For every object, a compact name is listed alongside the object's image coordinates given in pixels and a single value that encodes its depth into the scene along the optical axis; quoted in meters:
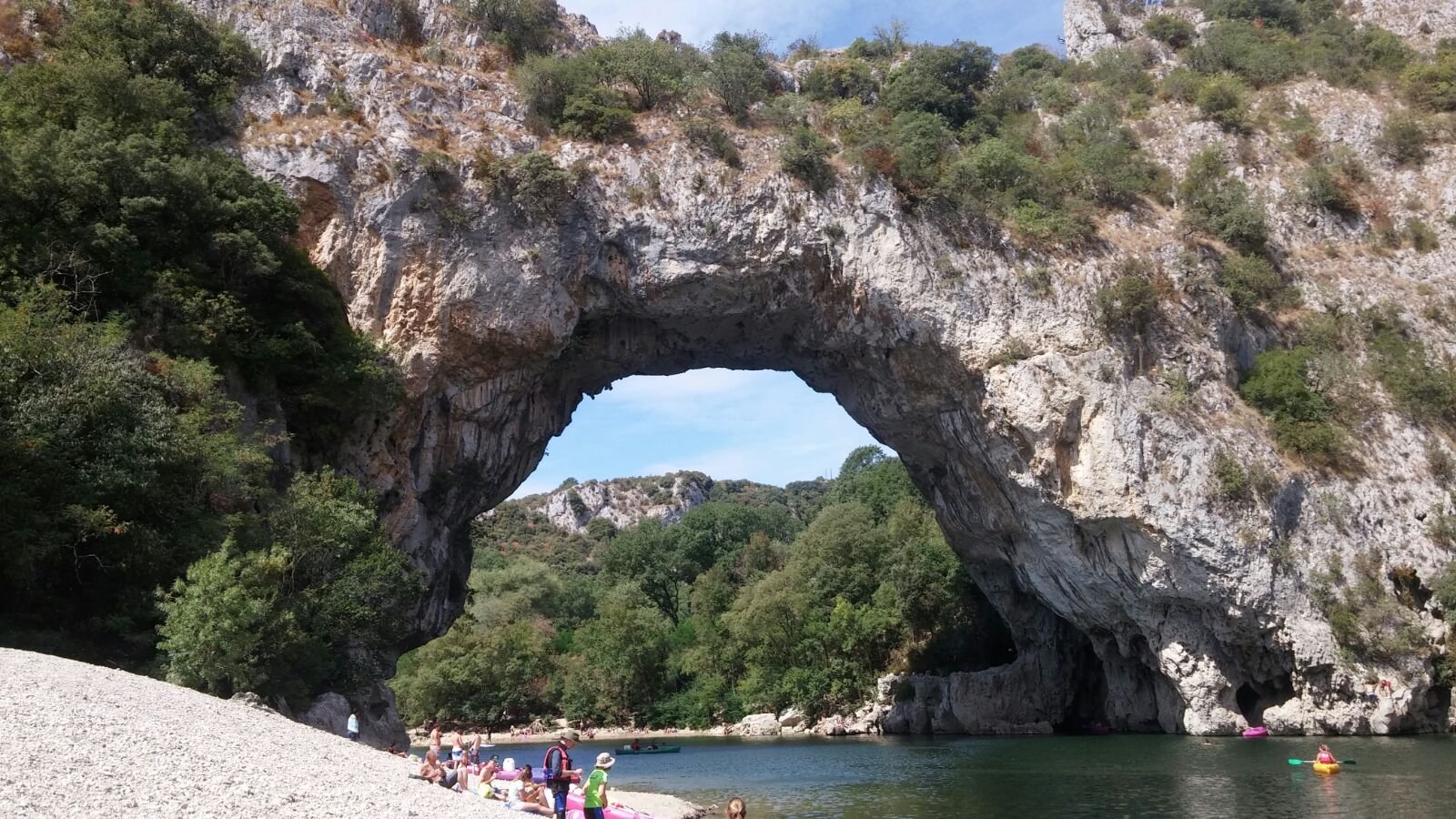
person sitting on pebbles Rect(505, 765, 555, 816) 14.28
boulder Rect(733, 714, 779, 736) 46.88
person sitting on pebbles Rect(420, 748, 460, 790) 14.36
